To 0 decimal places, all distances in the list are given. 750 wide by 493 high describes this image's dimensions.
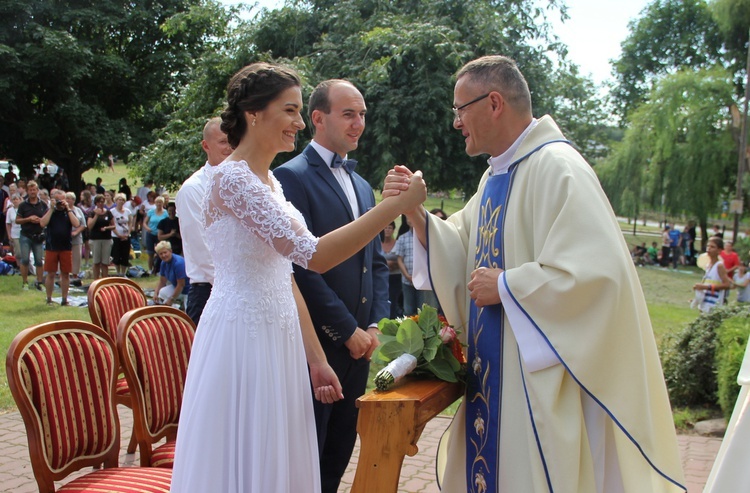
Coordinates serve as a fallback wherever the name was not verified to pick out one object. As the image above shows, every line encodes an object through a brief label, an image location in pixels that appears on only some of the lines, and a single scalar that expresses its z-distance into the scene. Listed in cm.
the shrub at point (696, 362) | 659
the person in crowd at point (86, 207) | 1644
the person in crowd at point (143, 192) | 1761
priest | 239
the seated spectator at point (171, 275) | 833
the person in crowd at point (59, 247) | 1096
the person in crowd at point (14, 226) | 1412
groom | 331
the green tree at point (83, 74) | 2209
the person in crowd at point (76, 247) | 1294
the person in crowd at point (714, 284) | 1180
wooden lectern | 235
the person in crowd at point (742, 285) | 1123
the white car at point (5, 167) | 2681
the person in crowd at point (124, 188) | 2134
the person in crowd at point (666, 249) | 2734
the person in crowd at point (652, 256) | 2808
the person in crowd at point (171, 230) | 1014
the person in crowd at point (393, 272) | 937
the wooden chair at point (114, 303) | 446
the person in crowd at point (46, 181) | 2291
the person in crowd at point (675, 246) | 2714
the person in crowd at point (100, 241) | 1316
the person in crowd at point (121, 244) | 1387
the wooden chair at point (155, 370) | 321
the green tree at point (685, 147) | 2961
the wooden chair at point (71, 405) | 268
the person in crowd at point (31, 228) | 1233
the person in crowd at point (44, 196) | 1381
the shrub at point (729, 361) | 554
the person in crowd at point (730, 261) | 1239
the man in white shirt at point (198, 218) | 446
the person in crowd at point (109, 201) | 1559
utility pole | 2655
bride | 241
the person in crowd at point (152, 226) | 1226
